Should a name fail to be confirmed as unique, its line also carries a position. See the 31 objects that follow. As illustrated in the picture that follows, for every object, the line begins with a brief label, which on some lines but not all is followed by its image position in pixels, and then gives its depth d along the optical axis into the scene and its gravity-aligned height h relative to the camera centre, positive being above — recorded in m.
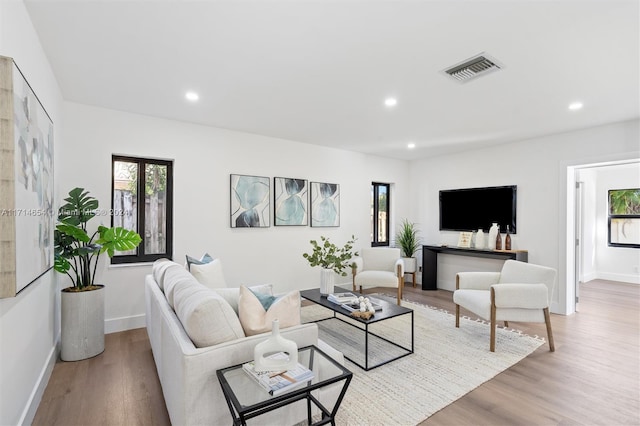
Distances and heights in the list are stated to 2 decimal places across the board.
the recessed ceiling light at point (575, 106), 3.33 +1.17
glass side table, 1.34 -0.81
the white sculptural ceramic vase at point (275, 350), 1.55 -0.70
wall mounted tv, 4.99 +0.09
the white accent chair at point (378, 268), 4.64 -0.90
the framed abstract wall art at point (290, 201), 4.81 +0.18
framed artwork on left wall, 1.51 +0.16
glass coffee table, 2.85 -1.35
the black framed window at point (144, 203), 3.79 +0.11
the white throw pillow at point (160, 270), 2.68 -0.53
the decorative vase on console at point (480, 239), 5.12 -0.42
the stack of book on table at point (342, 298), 3.31 -0.93
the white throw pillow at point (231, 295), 2.20 -0.60
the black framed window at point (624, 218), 6.32 -0.09
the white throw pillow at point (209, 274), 2.96 -0.59
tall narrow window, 6.34 -0.02
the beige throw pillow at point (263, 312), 1.81 -0.59
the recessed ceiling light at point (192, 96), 3.15 +1.20
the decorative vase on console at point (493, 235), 4.96 -0.34
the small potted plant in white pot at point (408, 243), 5.87 -0.58
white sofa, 1.50 -0.83
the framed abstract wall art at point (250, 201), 4.41 +0.17
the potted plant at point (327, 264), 3.64 -0.63
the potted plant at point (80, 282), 2.85 -0.68
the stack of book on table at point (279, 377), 1.43 -0.79
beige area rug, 2.16 -1.35
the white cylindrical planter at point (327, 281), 3.63 -0.79
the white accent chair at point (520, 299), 3.11 -0.89
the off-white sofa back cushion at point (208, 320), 1.63 -0.57
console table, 4.96 -0.77
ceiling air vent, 2.45 +1.20
